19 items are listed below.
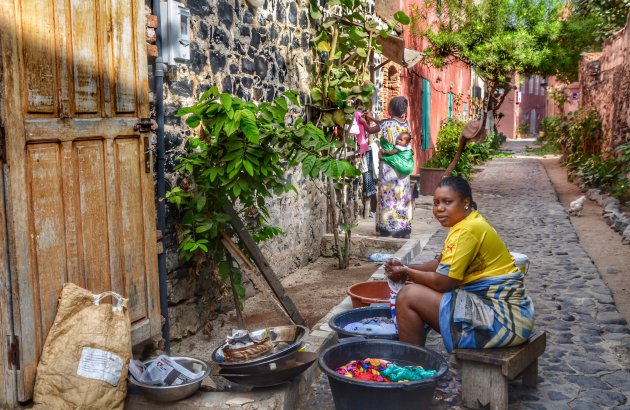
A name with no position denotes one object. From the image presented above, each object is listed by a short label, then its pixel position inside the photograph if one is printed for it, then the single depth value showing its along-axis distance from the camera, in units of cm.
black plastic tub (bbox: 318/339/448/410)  329
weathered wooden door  305
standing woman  818
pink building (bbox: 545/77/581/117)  2980
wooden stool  352
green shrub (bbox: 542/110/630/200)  1180
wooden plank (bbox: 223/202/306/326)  480
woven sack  318
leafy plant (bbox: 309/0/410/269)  735
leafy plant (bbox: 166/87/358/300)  431
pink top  813
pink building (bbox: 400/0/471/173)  1452
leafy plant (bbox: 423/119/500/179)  1483
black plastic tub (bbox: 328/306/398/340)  439
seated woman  364
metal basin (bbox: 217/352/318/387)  347
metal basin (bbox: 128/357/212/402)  331
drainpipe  425
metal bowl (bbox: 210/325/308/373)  345
